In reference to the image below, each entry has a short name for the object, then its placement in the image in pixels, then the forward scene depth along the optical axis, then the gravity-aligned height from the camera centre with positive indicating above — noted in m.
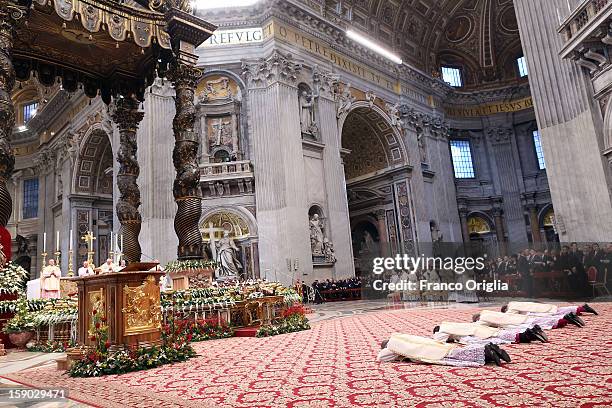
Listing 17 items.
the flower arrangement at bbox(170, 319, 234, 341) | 6.65 -0.59
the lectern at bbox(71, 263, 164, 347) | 4.52 -0.06
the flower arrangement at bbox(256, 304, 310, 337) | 6.84 -0.67
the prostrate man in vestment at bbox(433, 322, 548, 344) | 4.22 -0.69
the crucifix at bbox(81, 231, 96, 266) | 9.33 +1.28
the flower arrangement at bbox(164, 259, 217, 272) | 6.94 +0.41
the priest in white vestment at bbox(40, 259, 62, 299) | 9.30 +0.47
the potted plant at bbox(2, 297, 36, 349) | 6.77 -0.29
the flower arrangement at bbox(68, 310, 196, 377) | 4.22 -0.59
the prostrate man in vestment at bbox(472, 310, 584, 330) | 4.92 -0.68
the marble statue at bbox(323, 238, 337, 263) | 16.62 +1.02
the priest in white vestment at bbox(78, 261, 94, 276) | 9.19 +0.66
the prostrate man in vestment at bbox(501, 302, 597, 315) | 5.46 -0.62
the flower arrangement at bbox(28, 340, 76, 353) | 6.35 -0.60
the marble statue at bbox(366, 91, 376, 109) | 20.80 +8.24
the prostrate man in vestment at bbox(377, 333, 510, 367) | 3.36 -0.67
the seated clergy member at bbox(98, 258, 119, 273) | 8.07 +0.63
